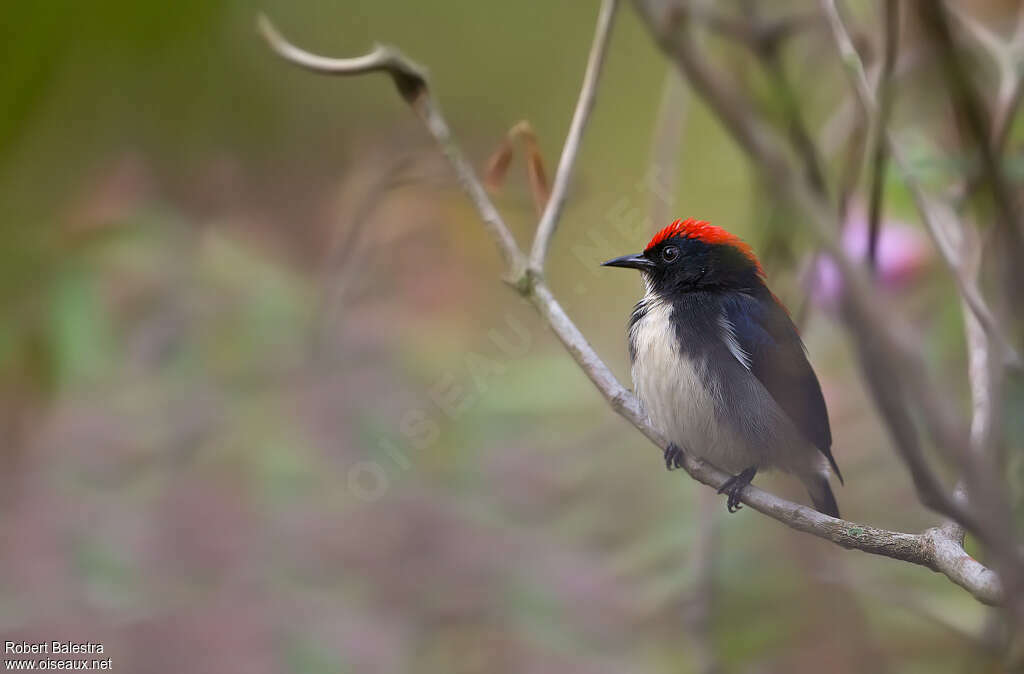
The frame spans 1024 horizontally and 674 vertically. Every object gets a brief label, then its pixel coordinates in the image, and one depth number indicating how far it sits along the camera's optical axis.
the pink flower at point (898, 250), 6.76
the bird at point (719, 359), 5.51
